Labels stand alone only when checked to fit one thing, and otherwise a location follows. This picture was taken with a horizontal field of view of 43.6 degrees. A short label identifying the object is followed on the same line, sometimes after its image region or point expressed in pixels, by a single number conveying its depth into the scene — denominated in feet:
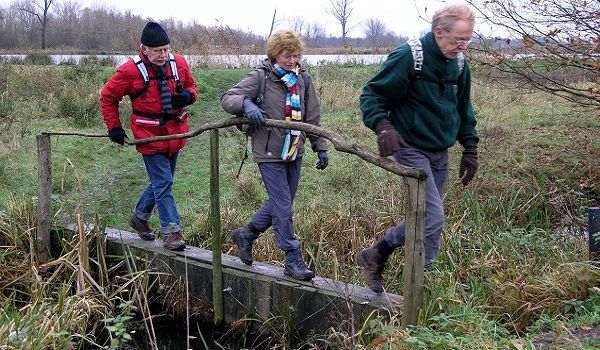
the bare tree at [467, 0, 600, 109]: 25.11
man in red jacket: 18.15
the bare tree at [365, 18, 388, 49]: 154.25
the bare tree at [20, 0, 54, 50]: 143.04
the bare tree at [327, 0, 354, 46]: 134.62
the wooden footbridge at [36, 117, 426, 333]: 12.84
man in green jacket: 13.46
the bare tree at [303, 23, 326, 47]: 171.18
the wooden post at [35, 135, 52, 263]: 20.79
